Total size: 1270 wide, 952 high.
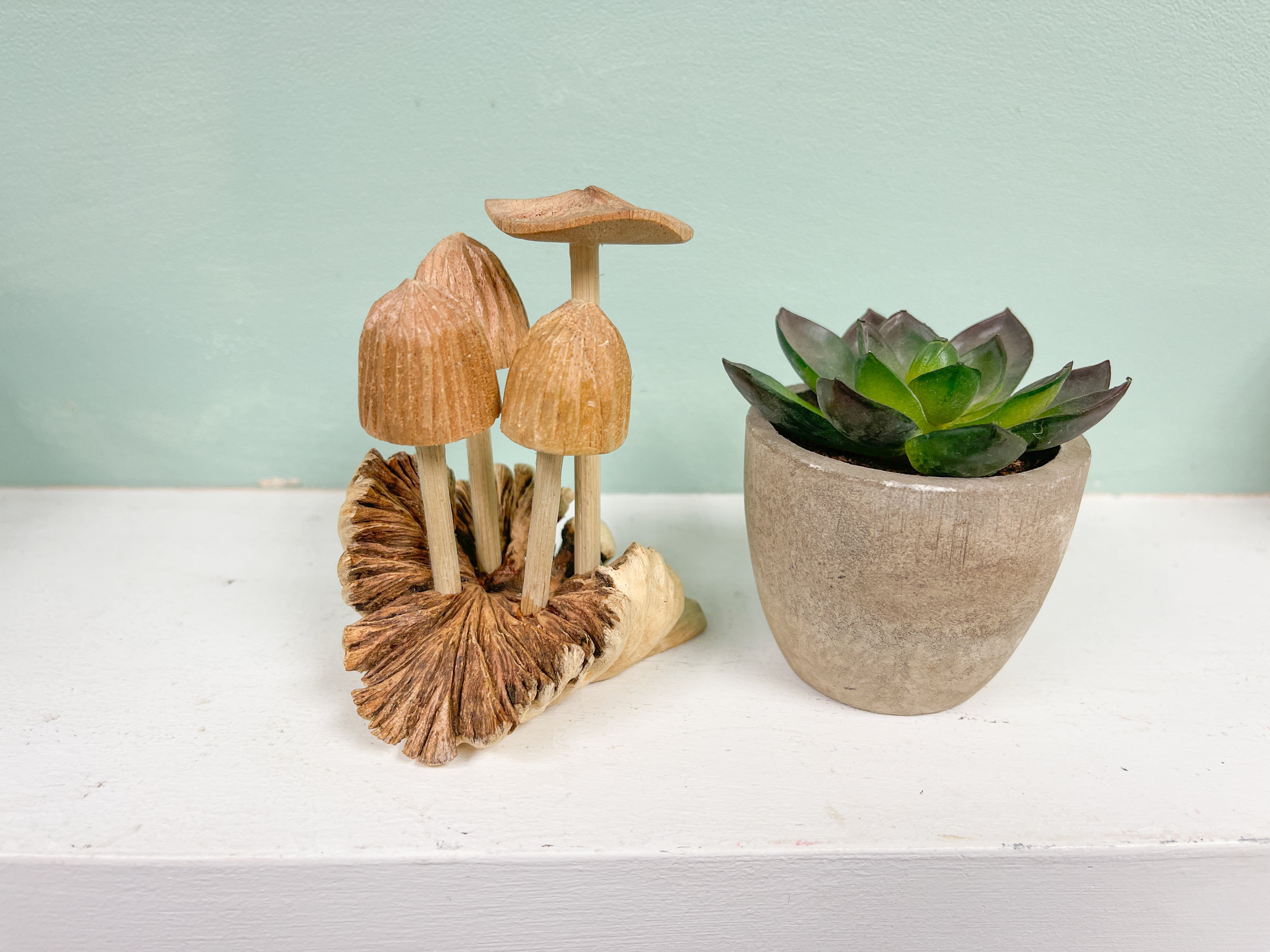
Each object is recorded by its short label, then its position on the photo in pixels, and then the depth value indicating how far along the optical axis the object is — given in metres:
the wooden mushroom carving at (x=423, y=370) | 0.41
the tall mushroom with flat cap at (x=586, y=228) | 0.41
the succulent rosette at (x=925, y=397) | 0.42
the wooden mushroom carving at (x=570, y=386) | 0.41
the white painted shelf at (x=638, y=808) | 0.41
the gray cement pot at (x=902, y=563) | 0.42
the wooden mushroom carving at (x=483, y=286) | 0.47
